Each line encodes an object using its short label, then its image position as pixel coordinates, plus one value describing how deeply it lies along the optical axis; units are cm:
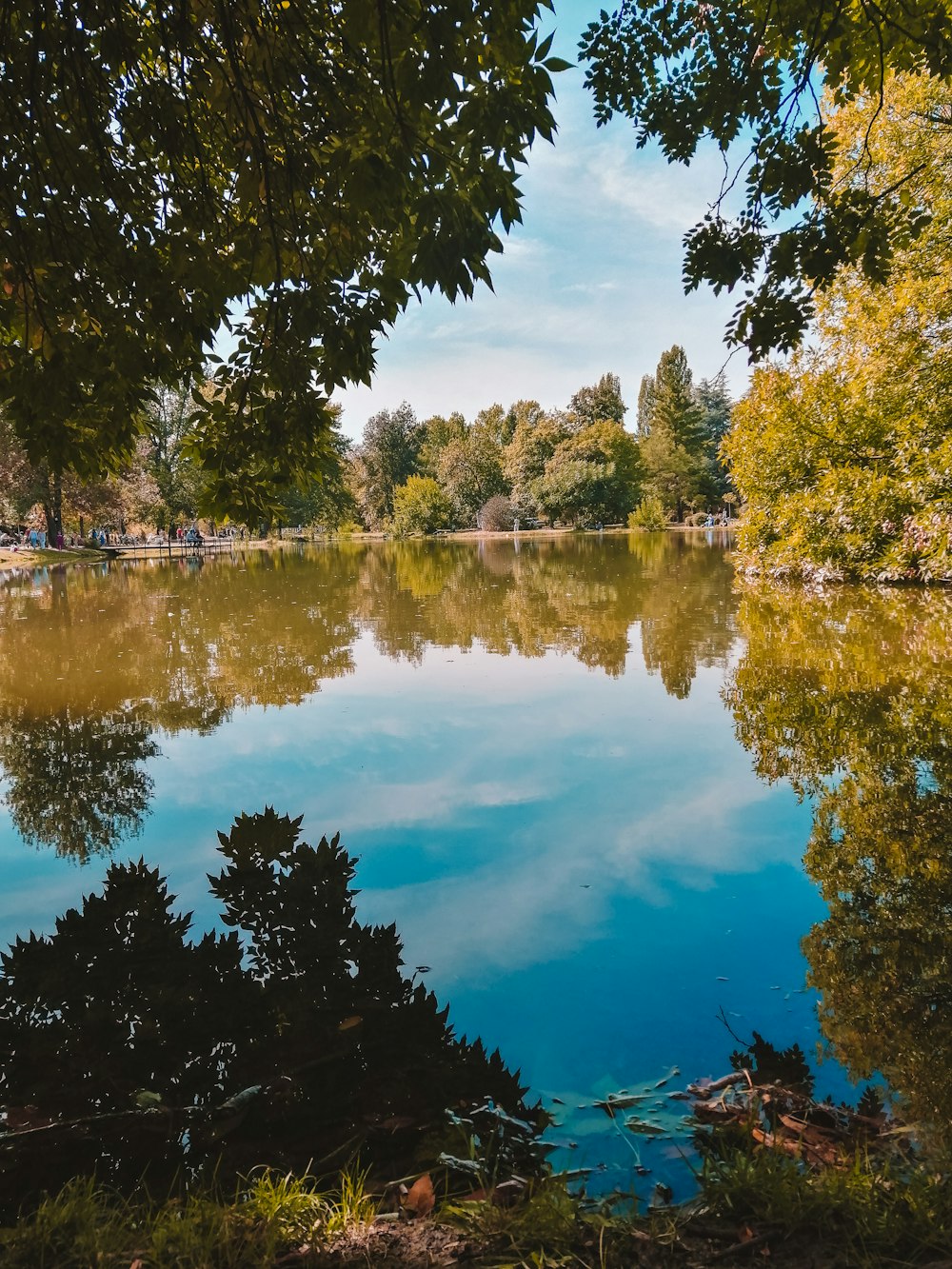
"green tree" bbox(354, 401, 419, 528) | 7094
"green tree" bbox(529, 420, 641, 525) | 5812
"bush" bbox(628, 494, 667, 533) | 5628
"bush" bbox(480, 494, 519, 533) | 6044
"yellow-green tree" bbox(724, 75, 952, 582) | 1430
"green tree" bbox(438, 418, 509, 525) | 6222
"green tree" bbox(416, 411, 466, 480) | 7481
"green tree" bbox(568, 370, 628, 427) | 6838
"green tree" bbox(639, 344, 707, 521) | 6394
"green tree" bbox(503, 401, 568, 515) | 6128
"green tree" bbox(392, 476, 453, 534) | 5969
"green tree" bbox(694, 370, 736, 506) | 6738
